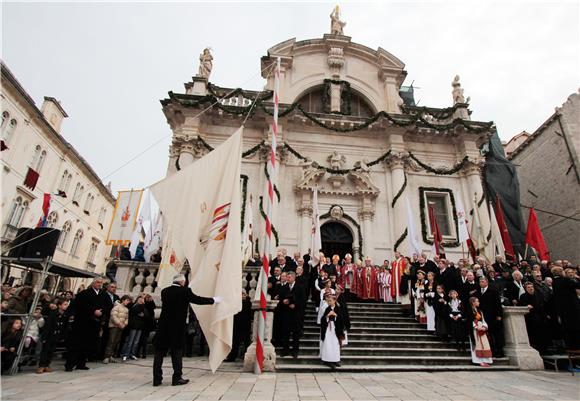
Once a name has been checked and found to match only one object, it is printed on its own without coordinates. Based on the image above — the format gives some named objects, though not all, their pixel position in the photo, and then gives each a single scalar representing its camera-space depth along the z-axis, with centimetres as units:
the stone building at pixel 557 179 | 1852
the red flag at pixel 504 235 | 1416
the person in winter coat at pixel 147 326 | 817
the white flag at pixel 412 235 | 1298
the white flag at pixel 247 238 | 1109
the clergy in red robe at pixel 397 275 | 1115
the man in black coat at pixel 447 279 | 916
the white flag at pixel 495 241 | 1384
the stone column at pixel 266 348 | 643
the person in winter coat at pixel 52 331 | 609
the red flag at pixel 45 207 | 1335
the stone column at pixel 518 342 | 745
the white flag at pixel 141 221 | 1215
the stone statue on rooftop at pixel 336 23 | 2112
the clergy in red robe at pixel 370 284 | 1149
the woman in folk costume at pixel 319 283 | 915
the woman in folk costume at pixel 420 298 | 942
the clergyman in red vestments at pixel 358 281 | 1166
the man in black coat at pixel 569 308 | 673
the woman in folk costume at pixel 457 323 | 807
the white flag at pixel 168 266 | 832
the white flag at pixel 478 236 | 1459
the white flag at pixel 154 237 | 1204
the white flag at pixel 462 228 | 1362
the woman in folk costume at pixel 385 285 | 1134
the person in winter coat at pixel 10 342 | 567
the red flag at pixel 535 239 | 1239
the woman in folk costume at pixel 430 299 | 889
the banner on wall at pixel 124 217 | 1298
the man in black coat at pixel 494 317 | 799
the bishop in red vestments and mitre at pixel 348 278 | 1176
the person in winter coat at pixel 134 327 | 785
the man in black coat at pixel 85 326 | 632
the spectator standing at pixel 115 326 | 747
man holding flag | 504
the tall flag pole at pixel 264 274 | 622
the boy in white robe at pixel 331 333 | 686
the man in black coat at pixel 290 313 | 725
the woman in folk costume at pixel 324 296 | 761
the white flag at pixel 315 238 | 921
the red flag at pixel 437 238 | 1346
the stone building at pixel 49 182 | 1933
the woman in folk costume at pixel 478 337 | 740
